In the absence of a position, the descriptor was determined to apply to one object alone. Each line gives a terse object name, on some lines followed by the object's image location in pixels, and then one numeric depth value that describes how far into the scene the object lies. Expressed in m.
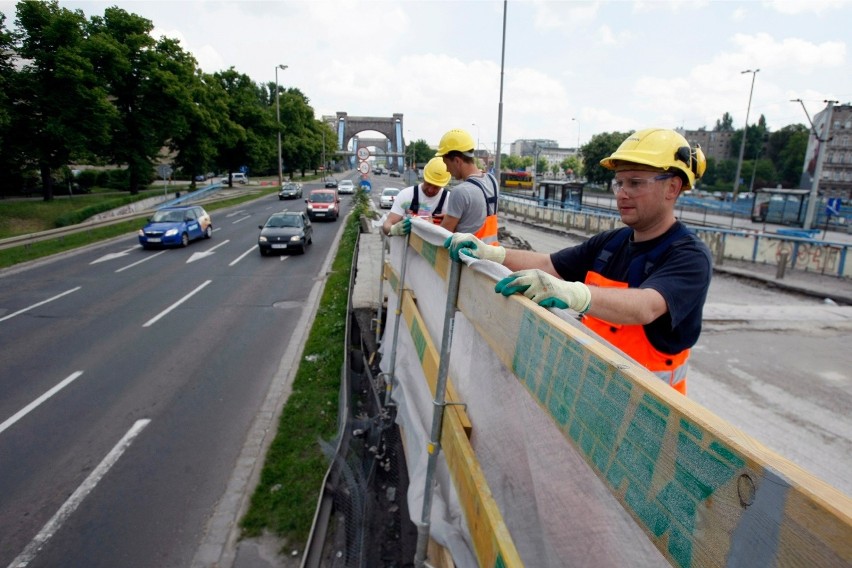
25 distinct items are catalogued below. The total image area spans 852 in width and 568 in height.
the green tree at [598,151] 59.49
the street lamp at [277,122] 53.38
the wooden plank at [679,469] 0.67
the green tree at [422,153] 129.75
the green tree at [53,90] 23.95
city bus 61.88
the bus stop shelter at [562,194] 32.31
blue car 18.14
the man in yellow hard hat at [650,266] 1.91
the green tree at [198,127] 36.47
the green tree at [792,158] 71.94
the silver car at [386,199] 33.41
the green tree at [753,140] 86.22
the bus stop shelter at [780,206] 30.11
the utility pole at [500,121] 21.25
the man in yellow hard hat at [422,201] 5.57
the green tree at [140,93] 30.64
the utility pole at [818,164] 20.22
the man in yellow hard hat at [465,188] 4.45
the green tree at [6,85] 22.70
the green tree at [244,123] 51.72
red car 28.02
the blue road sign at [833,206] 25.41
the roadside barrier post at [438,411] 2.33
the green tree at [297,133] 70.50
